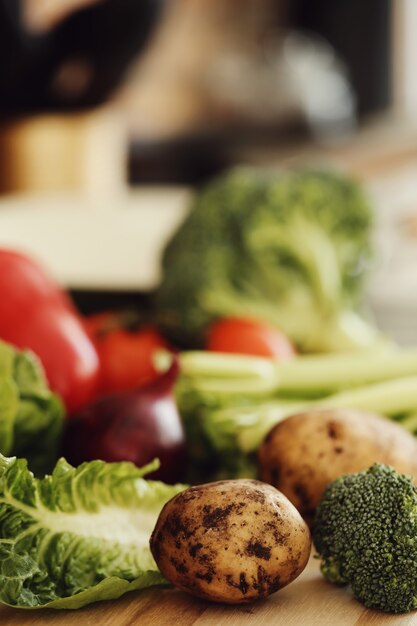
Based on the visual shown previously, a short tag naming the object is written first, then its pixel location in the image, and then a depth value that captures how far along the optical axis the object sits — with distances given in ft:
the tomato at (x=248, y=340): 3.86
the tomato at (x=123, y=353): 3.74
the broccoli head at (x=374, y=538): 2.64
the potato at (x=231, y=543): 2.62
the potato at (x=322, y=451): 2.95
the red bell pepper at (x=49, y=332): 3.47
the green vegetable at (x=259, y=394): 3.28
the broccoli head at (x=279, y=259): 4.27
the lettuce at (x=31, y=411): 3.05
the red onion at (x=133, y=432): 3.05
